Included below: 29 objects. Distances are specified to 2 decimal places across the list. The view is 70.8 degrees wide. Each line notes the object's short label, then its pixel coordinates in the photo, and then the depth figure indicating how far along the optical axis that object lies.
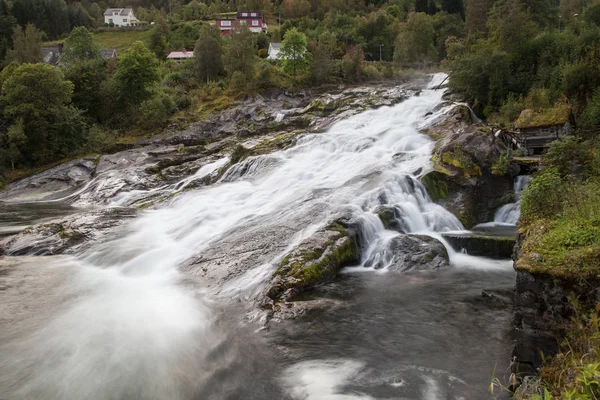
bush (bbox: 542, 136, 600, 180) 12.13
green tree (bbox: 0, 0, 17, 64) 55.62
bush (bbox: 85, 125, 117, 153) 31.56
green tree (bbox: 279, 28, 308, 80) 45.28
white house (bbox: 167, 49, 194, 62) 63.35
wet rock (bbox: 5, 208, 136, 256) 13.38
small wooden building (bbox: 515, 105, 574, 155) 17.06
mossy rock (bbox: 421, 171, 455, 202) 14.92
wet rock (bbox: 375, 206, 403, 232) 13.20
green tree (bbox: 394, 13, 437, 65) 51.94
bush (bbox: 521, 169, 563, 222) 8.60
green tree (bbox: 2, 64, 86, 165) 28.89
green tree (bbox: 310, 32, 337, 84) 45.38
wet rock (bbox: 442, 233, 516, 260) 11.86
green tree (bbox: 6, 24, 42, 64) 49.03
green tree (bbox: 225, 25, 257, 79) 43.84
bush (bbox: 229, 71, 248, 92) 41.66
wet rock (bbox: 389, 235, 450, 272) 11.43
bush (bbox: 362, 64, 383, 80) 48.62
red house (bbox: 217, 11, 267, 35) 90.12
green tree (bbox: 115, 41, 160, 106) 36.28
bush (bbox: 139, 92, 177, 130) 35.22
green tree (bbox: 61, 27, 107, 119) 36.03
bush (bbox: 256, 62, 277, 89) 43.44
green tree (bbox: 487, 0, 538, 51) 24.06
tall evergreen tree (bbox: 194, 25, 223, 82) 46.19
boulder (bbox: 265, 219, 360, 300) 9.95
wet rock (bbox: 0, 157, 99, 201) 25.80
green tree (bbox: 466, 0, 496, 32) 38.01
